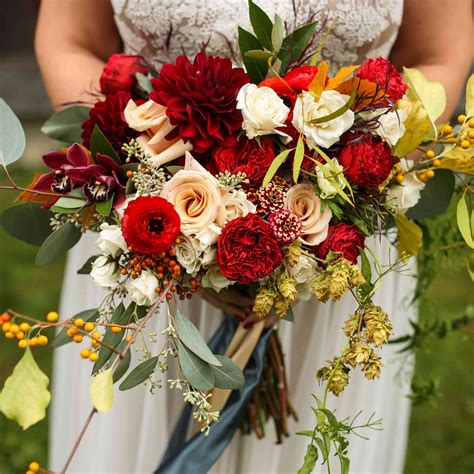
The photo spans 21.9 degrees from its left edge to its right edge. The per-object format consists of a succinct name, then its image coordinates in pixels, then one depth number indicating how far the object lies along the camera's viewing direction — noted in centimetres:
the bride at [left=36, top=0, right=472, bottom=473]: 165
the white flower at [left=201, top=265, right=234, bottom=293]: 138
